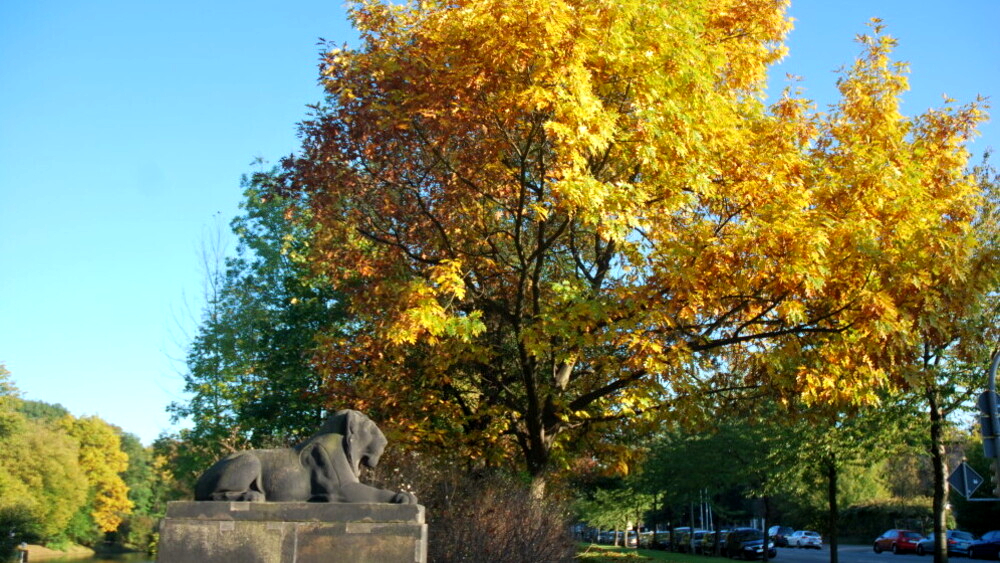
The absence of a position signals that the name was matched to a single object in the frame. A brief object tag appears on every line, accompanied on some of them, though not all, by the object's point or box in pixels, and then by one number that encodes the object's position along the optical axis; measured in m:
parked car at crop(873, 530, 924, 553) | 44.62
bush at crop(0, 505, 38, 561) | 45.06
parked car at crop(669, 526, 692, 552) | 55.08
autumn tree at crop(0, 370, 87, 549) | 47.97
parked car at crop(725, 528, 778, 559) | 40.59
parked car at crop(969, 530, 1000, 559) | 38.31
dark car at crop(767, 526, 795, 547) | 55.02
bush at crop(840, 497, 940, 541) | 54.31
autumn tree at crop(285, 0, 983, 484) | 12.24
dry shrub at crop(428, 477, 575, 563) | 12.86
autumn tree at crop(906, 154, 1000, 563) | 12.58
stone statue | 8.97
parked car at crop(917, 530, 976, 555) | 40.59
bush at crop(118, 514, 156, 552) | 83.00
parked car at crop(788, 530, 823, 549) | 55.81
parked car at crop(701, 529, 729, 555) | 45.53
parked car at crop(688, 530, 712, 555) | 49.56
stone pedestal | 8.66
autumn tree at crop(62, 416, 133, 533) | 83.00
